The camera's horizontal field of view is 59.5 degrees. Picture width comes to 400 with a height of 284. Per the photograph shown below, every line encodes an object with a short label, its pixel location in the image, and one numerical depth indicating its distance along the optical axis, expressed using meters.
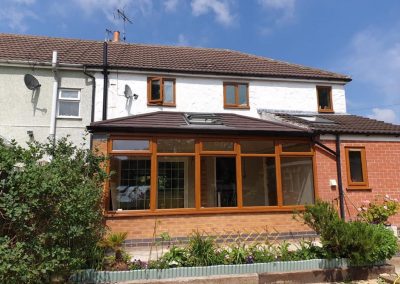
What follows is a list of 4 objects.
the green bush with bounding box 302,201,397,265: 7.77
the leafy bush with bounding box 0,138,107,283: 5.84
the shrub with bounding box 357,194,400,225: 11.65
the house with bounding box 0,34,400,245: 10.91
